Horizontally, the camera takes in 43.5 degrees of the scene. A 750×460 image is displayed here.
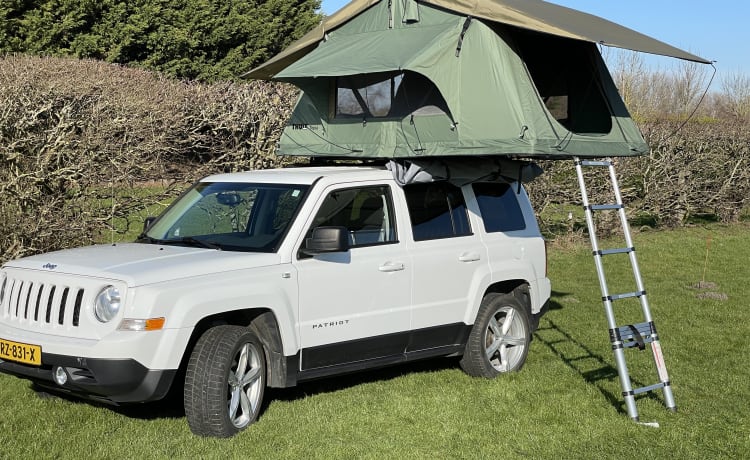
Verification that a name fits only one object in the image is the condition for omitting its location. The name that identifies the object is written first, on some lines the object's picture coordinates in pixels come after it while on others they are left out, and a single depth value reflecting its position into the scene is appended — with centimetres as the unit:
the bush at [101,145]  1107
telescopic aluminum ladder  727
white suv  614
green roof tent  793
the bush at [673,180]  1925
